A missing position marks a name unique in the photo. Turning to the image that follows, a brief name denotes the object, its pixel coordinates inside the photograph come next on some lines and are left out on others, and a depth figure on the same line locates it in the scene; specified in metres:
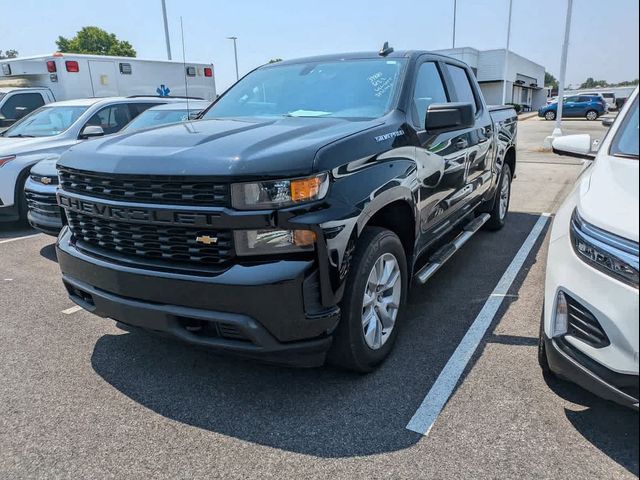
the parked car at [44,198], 5.21
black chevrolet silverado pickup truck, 2.39
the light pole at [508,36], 30.70
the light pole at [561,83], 15.25
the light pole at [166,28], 15.01
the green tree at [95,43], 62.50
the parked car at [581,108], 32.81
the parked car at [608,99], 33.94
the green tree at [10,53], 74.68
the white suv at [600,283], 1.85
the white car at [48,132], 6.60
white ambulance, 9.80
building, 42.27
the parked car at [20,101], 9.59
